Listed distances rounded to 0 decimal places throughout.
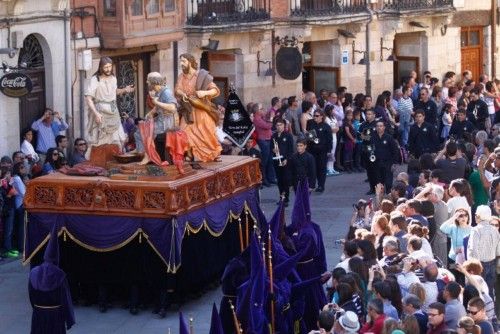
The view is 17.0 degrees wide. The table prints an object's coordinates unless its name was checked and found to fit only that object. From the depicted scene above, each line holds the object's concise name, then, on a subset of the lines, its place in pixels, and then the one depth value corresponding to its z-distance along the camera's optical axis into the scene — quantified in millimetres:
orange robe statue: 23156
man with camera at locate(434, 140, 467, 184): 25391
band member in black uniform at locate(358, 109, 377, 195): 29109
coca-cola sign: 26766
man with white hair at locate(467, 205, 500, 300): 20531
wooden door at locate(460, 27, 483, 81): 41625
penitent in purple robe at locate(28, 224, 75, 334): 19172
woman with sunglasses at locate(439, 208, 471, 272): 21023
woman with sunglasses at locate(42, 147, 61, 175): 26062
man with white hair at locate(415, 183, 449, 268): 22031
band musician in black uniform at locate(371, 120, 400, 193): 28891
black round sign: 34812
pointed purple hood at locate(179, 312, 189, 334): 15438
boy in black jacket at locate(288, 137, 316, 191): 28656
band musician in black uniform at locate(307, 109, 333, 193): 30025
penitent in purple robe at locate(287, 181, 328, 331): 21184
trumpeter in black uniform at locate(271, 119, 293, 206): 28859
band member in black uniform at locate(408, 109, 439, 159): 29875
